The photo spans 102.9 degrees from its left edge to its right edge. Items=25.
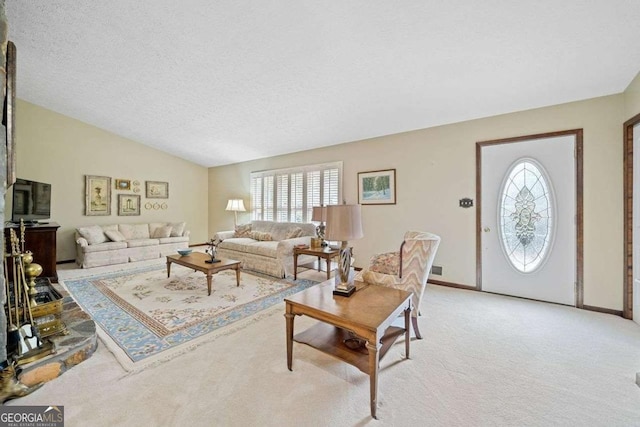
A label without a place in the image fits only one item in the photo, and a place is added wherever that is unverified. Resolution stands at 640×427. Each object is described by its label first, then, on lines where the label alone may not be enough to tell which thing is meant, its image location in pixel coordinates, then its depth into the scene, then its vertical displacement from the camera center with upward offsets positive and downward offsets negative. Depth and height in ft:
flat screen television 13.74 +0.57
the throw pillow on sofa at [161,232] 21.07 -1.64
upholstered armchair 7.43 -1.67
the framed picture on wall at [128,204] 20.86 +0.66
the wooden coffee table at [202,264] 11.39 -2.45
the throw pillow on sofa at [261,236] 17.51 -1.60
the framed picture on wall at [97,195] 19.04 +1.30
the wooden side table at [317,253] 13.28 -2.14
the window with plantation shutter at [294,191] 17.20 +1.68
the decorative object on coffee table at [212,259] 12.43 -2.28
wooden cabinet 12.94 -1.74
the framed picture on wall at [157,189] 22.35 +2.05
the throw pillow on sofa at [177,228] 21.72 -1.35
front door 10.28 -0.15
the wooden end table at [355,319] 4.93 -2.24
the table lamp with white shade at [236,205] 21.93 +0.67
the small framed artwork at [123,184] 20.67 +2.30
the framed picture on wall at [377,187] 14.61 +1.58
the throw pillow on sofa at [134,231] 19.81 -1.48
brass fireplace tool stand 6.07 -2.82
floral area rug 7.43 -3.74
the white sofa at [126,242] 16.84 -2.18
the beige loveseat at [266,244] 14.51 -1.97
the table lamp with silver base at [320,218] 14.94 -0.27
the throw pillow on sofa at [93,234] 17.42 -1.57
